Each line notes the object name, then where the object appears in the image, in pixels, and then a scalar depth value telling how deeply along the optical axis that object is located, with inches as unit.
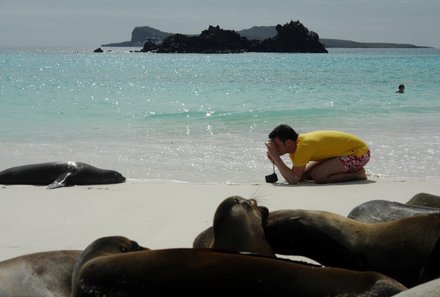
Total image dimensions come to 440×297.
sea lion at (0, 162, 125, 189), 340.7
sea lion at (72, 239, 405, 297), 110.9
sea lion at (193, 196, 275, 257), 136.0
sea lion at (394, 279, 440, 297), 100.3
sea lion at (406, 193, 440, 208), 183.9
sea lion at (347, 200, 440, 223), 163.2
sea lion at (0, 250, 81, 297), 133.0
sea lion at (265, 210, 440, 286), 132.4
